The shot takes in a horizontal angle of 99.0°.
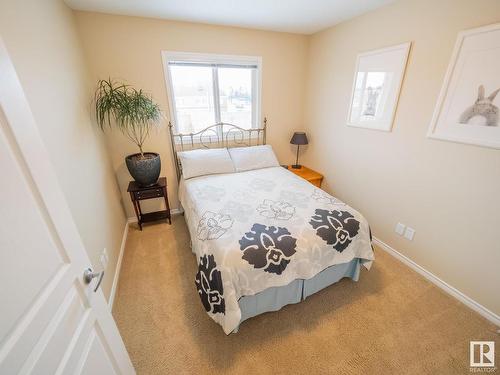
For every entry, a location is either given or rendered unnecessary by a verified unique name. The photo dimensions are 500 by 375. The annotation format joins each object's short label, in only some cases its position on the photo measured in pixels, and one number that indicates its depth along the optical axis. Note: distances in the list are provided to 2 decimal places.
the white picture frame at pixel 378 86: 1.98
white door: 0.54
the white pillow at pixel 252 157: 2.85
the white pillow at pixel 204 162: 2.65
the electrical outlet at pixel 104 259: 1.71
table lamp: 3.17
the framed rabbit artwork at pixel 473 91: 1.44
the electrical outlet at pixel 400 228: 2.17
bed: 1.39
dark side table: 2.49
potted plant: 2.17
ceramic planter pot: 2.38
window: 2.64
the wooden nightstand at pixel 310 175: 3.09
